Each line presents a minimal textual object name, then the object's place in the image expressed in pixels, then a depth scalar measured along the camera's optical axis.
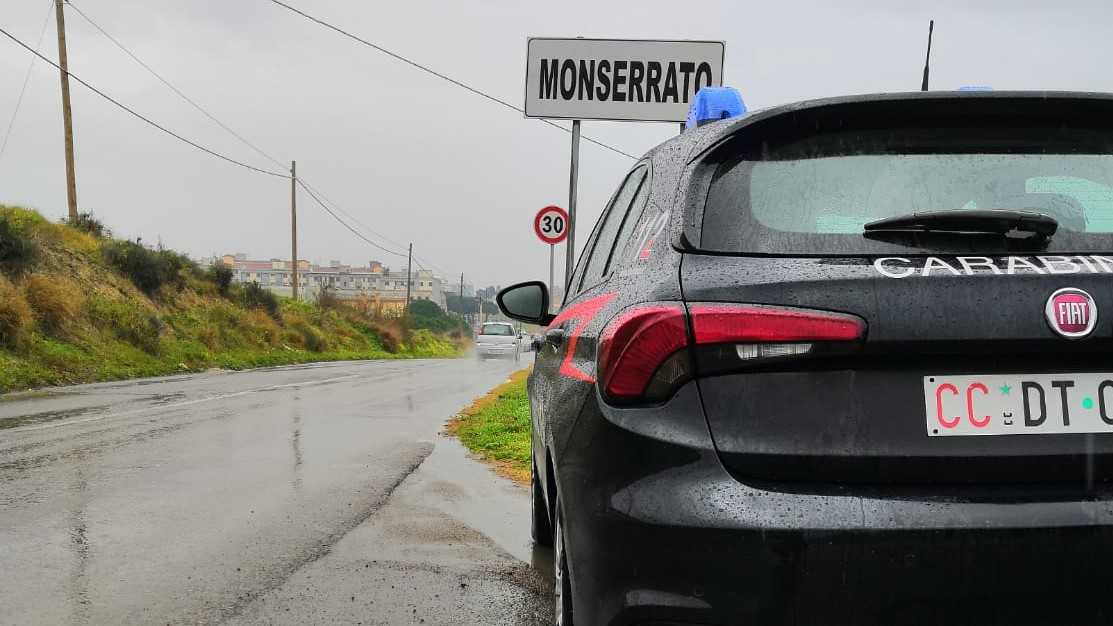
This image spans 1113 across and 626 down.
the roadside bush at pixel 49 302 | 20.14
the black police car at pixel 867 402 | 1.77
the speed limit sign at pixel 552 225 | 15.94
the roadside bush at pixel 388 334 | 52.43
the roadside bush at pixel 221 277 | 35.78
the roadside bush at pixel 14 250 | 20.83
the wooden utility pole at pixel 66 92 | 27.47
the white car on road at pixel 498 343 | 36.38
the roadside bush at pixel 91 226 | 30.39
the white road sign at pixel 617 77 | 10.05
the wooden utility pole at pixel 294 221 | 48.88
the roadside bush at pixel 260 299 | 38.06
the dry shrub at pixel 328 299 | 49.96
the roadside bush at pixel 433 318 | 90.06
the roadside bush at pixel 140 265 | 28.78
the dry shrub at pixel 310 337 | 38.73
